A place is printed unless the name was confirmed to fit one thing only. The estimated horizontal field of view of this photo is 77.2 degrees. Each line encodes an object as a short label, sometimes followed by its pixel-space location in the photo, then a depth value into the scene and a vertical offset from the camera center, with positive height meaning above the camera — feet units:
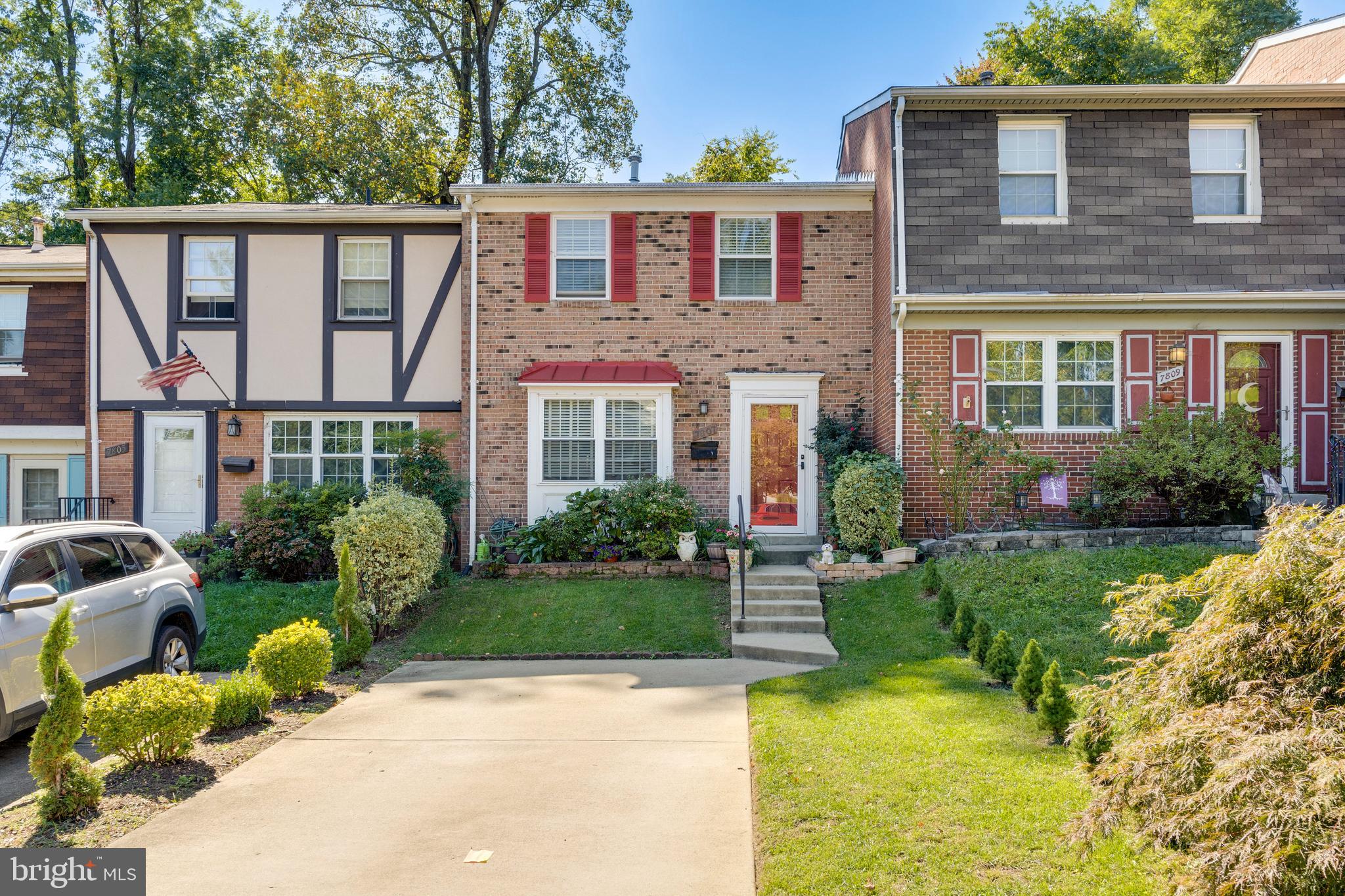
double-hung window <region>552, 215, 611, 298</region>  43.91 +10.88
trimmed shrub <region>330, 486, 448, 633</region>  31.76 -3.55
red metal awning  41.70 +4.36
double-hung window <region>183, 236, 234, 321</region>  45.68 +9.84
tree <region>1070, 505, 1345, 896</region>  8.87 -3.30
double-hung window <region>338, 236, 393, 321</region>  45.44 +9.78
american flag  41.78 +4.36
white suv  17.78 -3.54
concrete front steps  28.58 -5.96
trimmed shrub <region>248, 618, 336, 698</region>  22.53 -5.40
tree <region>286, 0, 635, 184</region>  78.74 +37.66
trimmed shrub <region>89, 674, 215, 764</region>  17.07 -5.32
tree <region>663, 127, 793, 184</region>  81.92 +29.68
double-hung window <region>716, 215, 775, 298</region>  43.52 +10.54
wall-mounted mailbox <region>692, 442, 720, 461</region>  42.75 +0.50
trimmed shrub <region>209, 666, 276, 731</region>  20.13 -5.88
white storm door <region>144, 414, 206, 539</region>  45.14 -0.59
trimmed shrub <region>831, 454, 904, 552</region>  36.60 -2.01
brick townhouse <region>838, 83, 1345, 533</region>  38.73 +9.47
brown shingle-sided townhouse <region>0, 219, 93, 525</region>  48.49 +4.27
